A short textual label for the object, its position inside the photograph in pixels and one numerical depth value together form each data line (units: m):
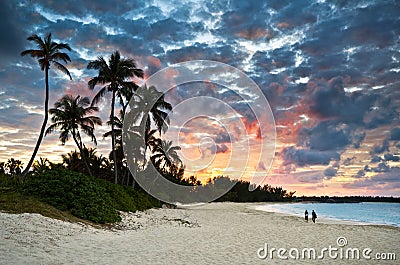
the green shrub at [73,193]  16.30
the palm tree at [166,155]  42.83
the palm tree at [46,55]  27.03
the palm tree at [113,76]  30.61
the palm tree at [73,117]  32.12
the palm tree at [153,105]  35.09
